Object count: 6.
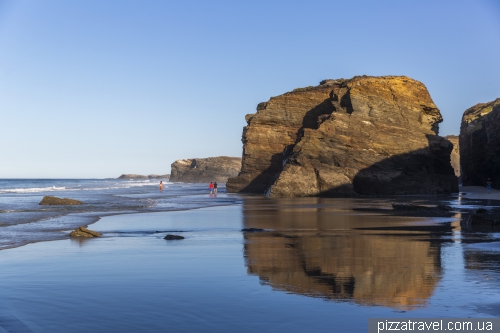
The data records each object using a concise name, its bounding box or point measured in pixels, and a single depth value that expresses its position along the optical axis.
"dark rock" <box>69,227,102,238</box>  16.56
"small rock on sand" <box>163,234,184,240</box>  15.80
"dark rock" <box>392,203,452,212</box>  26.44
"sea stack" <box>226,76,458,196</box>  47.72
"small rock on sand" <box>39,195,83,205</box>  35.84
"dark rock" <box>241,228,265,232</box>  18.11
